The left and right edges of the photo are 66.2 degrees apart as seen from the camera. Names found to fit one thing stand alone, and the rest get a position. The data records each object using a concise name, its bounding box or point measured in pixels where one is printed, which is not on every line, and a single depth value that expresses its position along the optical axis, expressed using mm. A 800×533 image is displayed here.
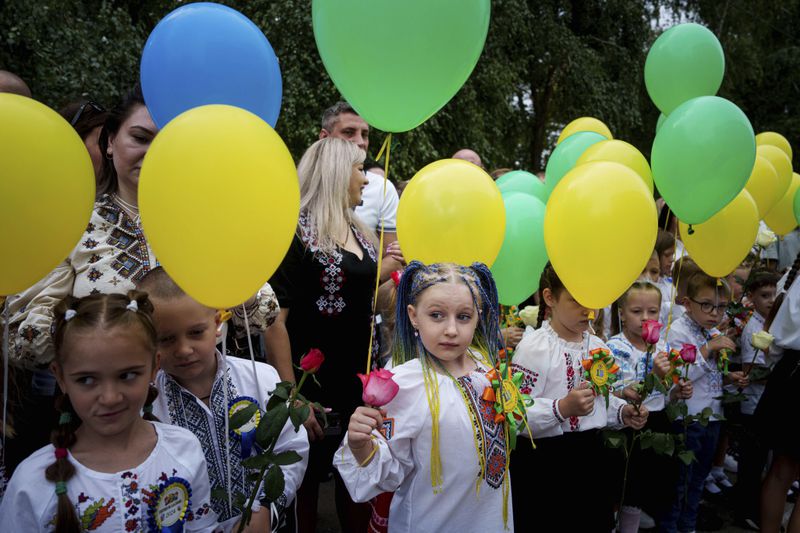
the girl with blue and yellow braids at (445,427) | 2066
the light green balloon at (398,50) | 2064
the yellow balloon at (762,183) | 4453
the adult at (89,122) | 2555
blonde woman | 2734
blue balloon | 2195
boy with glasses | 3447
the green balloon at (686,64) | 4281
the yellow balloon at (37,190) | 1521
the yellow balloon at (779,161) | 4847
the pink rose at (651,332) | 2719
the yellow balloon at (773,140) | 5844
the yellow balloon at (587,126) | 5133
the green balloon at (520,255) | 3061
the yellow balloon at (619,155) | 3541
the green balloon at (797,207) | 4816
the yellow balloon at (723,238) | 3422
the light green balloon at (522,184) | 4043
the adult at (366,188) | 3566
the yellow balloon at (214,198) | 1563
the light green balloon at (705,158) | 3080
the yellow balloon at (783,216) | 5395
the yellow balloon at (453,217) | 2615
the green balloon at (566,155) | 4082
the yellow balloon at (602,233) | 2531
